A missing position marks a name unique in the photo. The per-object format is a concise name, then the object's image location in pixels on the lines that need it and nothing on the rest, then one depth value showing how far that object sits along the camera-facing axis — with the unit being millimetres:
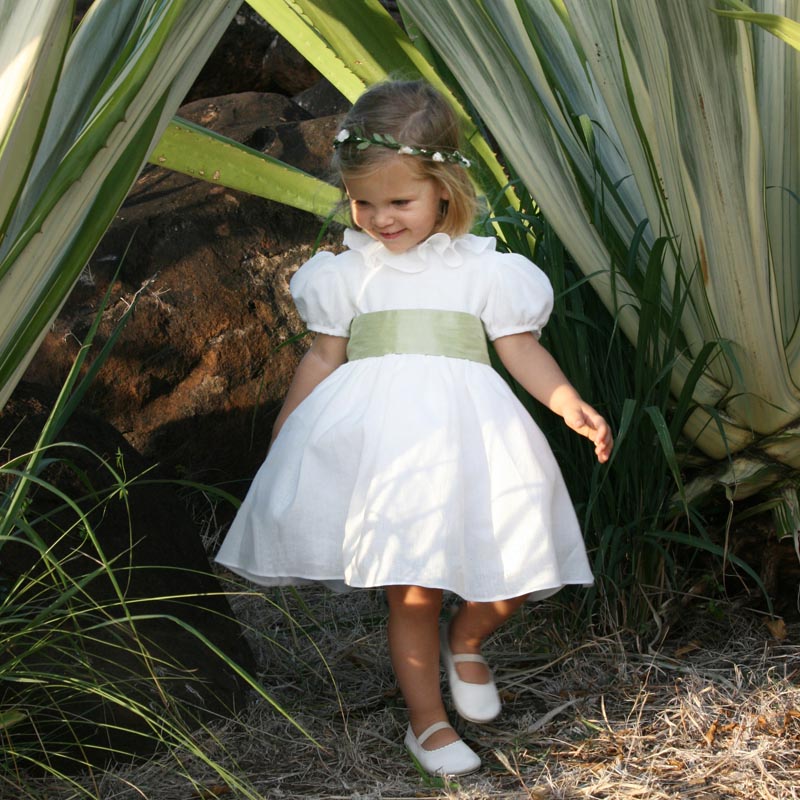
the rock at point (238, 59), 4255
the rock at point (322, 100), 4037
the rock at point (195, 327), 2969
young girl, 2225
